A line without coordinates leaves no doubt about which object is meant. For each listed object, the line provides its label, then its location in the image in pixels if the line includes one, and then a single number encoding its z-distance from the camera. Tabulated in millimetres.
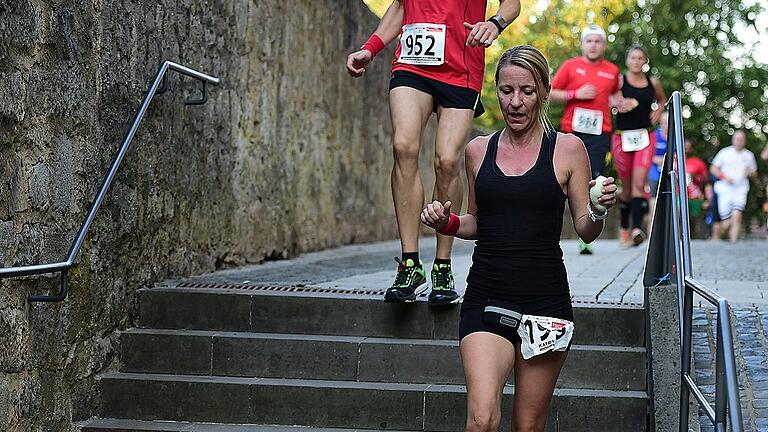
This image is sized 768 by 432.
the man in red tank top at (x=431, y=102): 10490
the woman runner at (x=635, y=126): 18868
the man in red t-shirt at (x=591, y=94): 17305
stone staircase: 9940
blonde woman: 7217
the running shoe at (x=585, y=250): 20214
